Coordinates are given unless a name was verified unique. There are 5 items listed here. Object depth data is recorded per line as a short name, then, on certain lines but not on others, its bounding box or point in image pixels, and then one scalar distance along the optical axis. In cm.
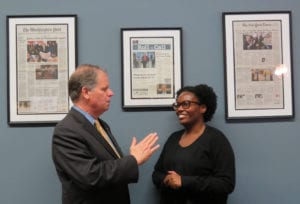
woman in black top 186
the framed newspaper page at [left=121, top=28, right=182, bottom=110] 220
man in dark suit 153
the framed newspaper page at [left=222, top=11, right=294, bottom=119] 223
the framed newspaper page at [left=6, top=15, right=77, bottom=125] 218
